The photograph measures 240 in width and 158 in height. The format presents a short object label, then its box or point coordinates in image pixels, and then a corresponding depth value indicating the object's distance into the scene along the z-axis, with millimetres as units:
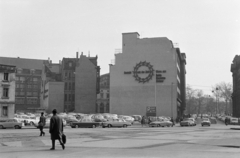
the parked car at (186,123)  53566
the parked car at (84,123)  42250
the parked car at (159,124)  49219
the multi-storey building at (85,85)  104812
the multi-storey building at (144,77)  77438
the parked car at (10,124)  39250
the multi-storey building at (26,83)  127306
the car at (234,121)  61250
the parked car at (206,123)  52469
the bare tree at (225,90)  125188
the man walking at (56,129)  14227
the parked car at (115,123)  44512
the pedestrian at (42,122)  23853
